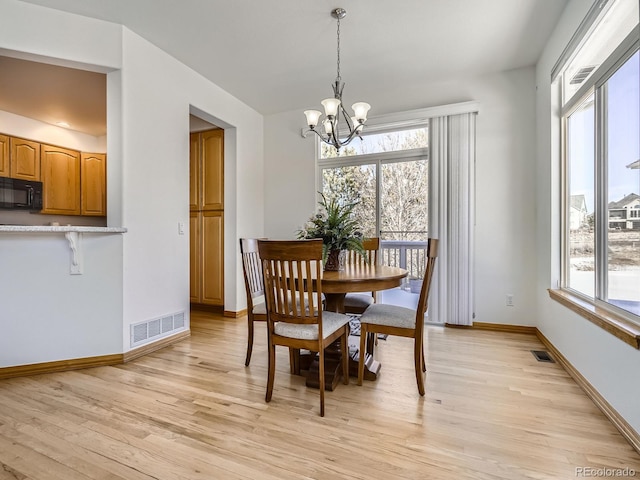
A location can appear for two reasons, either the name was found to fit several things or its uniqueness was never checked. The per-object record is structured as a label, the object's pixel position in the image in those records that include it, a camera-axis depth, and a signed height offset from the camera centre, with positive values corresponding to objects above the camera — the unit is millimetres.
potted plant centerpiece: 2295 +5
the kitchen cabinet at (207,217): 4059 +261
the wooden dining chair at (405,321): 1969 -566
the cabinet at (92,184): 4758 +826
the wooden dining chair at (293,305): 1755 -420
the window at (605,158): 1672 +514
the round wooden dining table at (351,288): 1943 -331
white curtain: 3350 +279
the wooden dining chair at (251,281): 2406 -378
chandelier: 2381 +995
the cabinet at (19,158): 3889 +1025
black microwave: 3813 +546
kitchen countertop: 2131 +52
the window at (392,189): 3709 +604
